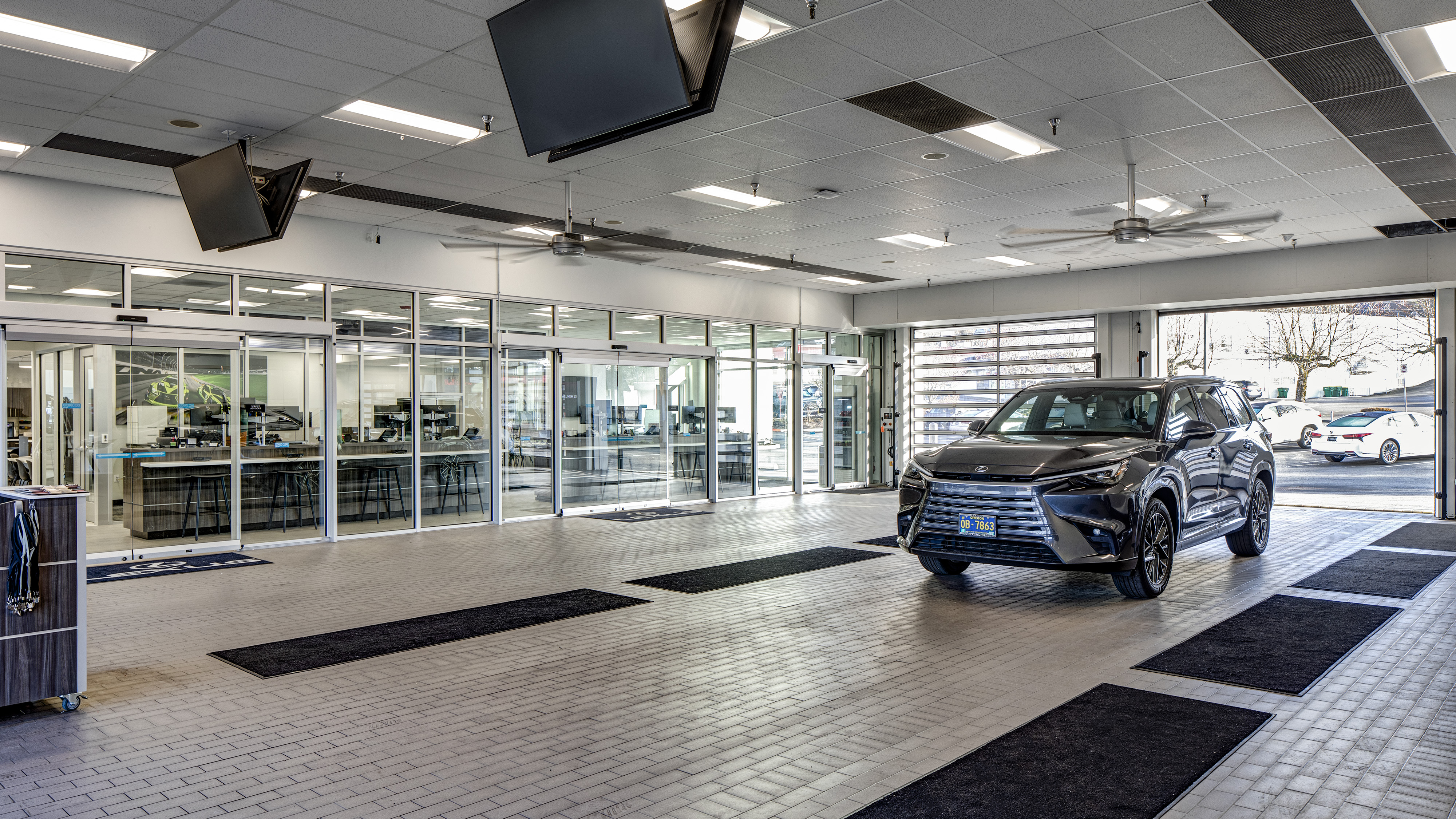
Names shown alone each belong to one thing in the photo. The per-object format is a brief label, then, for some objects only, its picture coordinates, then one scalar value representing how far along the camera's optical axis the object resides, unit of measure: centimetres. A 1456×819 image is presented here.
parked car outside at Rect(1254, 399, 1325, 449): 1358
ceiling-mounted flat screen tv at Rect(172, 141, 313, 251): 703
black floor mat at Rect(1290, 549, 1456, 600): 700
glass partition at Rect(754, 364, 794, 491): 1499
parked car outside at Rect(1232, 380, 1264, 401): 1388
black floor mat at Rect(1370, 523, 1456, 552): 923
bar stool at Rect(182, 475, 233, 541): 958
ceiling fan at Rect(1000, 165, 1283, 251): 789
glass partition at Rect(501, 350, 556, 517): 1159
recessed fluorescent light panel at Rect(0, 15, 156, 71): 520
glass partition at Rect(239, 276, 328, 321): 933
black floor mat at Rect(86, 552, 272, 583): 788
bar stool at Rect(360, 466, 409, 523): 1062
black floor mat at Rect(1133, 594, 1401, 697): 469
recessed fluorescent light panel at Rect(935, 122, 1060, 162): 727
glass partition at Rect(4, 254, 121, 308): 796
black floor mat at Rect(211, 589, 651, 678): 514
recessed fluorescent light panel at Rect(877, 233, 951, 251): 1144
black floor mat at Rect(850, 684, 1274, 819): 311
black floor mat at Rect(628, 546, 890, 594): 732
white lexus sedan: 1238
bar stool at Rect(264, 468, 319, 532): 1016
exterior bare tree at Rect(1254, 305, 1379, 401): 1288
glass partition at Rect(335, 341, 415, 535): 1038
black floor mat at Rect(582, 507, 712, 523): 1204
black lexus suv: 601
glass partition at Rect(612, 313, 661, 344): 1284
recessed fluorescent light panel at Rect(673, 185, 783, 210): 905
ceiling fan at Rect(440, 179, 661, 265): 884
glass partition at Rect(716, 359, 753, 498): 1441
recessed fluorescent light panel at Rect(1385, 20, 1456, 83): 542
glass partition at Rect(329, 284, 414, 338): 1008
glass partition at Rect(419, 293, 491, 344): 1084
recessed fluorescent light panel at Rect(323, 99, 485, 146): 665
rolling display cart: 414
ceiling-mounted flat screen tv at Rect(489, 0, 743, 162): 387
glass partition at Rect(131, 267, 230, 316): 866
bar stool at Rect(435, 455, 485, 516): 1119
